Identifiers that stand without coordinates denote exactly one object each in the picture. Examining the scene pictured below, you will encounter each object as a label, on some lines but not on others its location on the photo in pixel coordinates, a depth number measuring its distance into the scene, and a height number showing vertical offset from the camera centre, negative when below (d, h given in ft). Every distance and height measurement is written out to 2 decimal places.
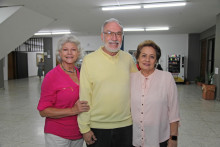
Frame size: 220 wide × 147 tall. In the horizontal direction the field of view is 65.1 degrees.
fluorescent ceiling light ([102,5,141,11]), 18.84 +6.10
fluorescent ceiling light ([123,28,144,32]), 32.73 +6.25
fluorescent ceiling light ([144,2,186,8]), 17.52 +6.00
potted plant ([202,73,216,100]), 20.81 -3.61
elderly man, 4.86 -0.90
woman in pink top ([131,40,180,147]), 4.91 -1.23
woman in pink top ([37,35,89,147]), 4.82 -1.13
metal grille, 49.01 +4.82
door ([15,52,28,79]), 45.96 -0.88
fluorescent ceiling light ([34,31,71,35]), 35.70 +6.10
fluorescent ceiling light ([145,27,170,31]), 31.50 +6.21
